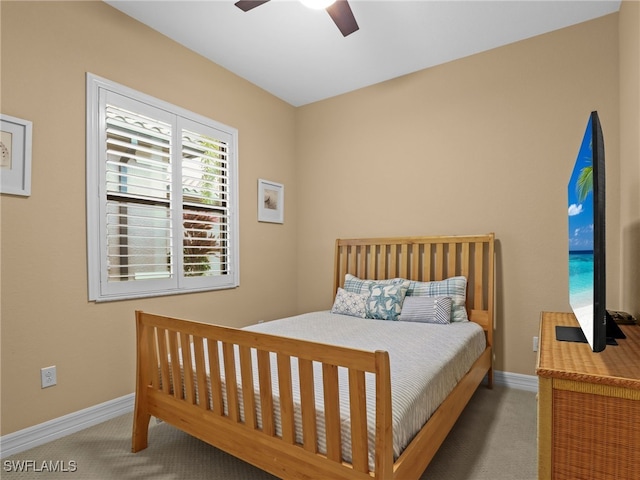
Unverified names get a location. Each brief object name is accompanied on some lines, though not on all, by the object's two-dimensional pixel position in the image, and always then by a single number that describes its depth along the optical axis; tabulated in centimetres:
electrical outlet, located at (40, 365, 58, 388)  203
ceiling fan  198
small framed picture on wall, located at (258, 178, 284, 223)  355
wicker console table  96
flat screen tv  101
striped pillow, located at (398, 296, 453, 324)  266
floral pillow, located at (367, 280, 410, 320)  284
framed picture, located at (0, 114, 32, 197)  188
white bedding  135
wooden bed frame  119
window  230
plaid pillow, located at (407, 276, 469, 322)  275
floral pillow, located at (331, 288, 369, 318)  297
